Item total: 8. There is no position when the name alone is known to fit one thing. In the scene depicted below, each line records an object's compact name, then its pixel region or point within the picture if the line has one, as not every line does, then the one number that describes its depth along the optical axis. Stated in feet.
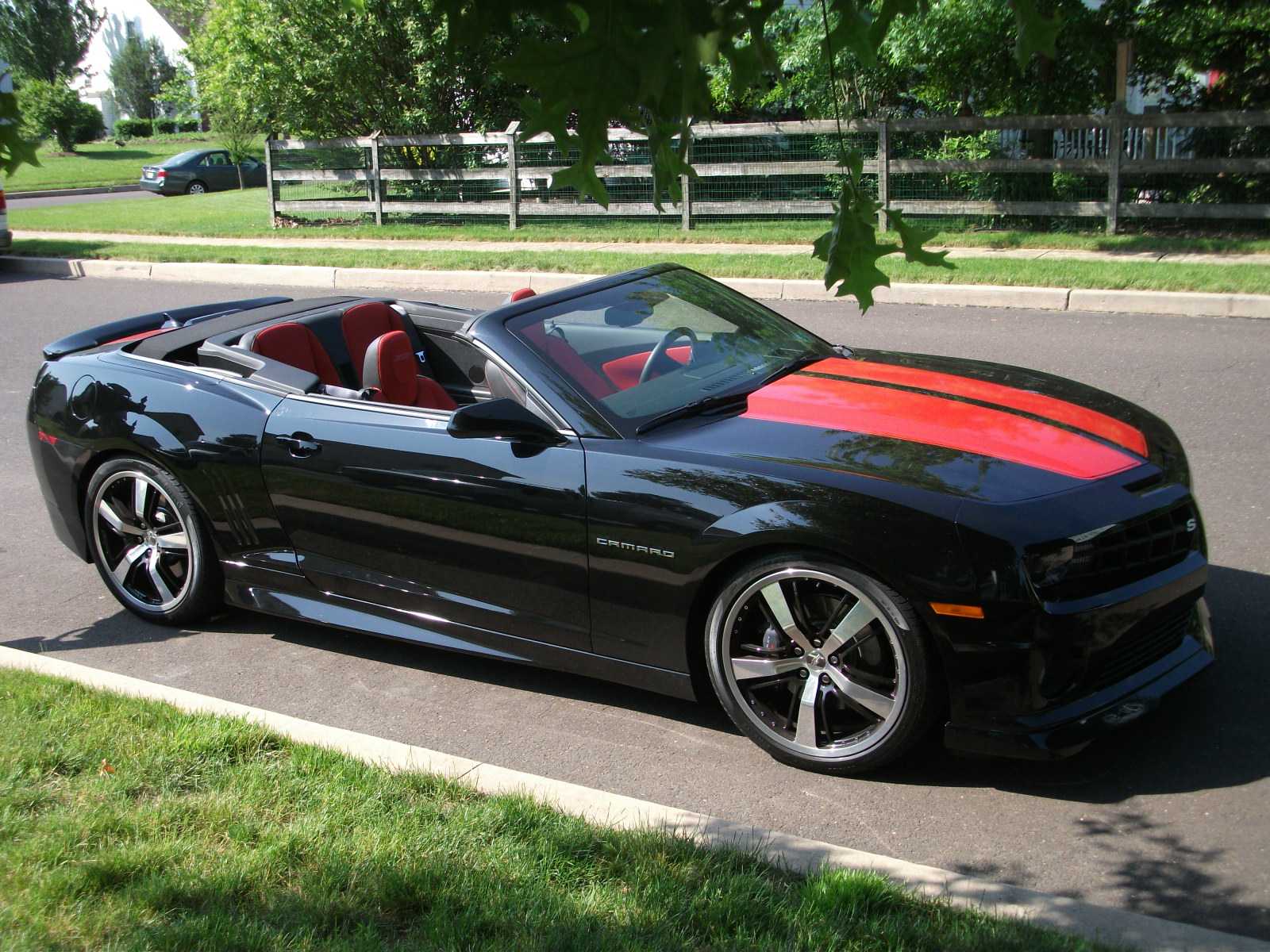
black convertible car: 12.08
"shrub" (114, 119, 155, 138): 195.00
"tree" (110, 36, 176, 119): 208.33
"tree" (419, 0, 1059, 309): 7.84
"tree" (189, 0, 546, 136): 71.31
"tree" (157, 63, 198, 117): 99.25
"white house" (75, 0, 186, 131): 209.67
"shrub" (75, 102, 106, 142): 136.32
